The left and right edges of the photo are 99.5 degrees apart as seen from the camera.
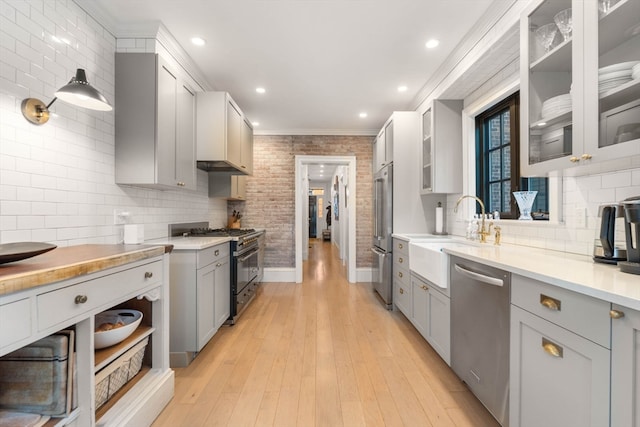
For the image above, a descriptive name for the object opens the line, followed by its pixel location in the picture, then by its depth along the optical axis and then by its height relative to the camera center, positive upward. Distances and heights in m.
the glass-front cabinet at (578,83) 1.14 +0.64
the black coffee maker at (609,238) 1.28 -0.12
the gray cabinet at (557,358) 0.92 -0.57
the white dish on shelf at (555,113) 1.40 +0.54
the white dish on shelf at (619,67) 1.13 +0.63
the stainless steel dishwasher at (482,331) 1.40 -0.70
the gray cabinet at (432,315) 2.05 -0.87
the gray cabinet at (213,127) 2.92 +0.92
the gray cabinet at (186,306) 2.19 -0.76
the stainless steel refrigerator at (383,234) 3.44 -0.29
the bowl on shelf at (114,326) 1.38 -0.63
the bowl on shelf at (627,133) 1.08 +0.33
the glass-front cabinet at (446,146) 3.04 +0.76
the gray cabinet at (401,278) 2.89 -0.74
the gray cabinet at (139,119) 2.16 +0.75
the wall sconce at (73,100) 1.42 +0.61
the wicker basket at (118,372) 1.33 -0.87
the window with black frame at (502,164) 2.23 +0.49
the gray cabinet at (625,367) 0.81 -0.47
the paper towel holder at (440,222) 3.28 -0.11
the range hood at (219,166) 3.12 +0.58
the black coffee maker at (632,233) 1.08 -0.08
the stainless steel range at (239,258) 2.94 -0.54
